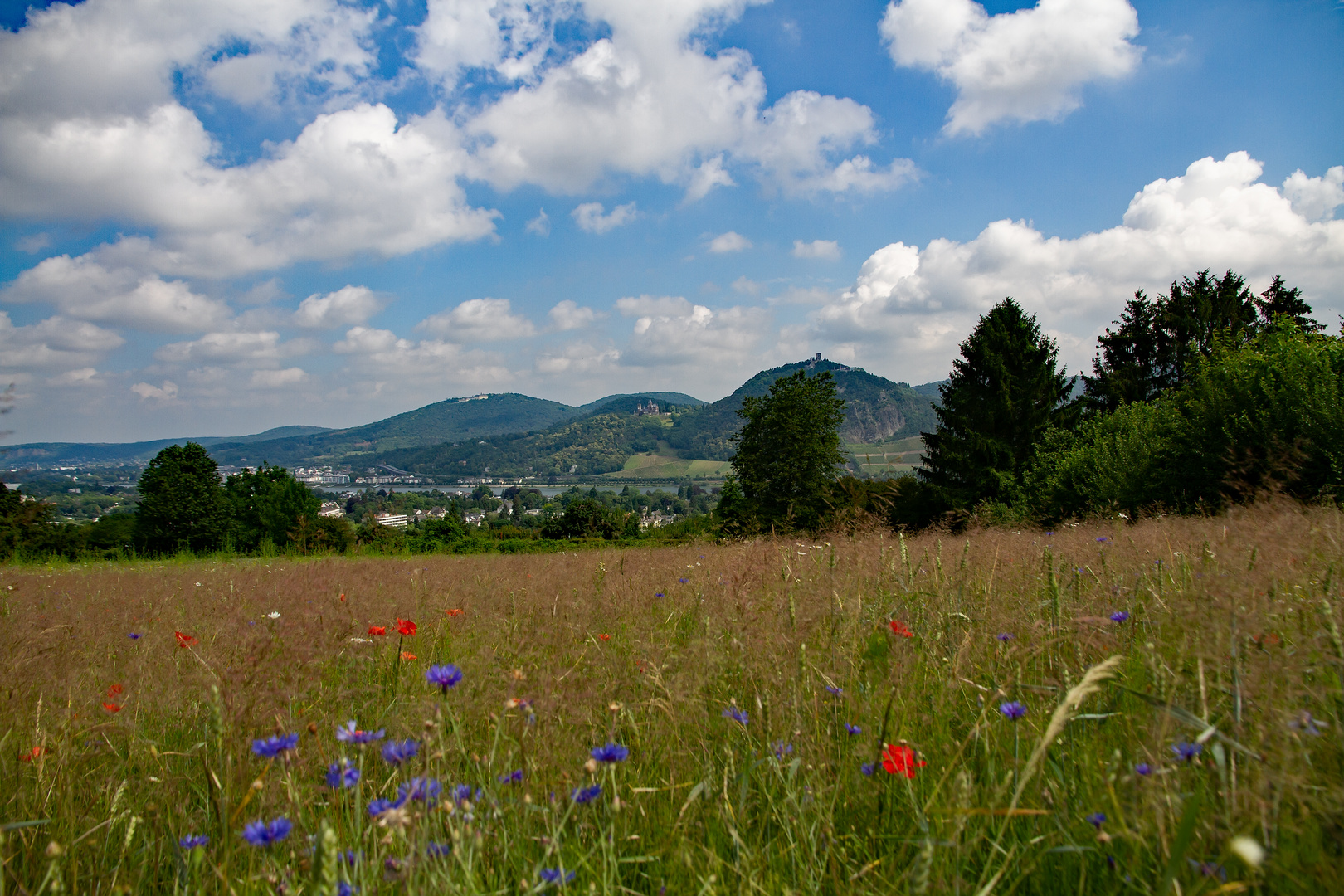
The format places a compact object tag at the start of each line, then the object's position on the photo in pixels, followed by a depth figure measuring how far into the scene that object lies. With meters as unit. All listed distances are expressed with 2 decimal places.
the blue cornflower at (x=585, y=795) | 1.39
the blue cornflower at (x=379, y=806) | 1.35
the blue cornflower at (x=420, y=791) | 1.33
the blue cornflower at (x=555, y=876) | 1.17
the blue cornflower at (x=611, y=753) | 1.44
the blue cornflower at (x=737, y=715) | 1.79
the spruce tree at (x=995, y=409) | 27.44
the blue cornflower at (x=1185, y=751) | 1.21
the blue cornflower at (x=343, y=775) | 1.39
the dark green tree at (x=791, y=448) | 28.55
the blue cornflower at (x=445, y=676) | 1.62
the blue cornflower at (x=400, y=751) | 1.47
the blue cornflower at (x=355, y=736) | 1.53
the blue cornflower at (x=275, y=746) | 1.43
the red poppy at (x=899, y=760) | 1.45
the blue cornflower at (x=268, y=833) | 1.18
